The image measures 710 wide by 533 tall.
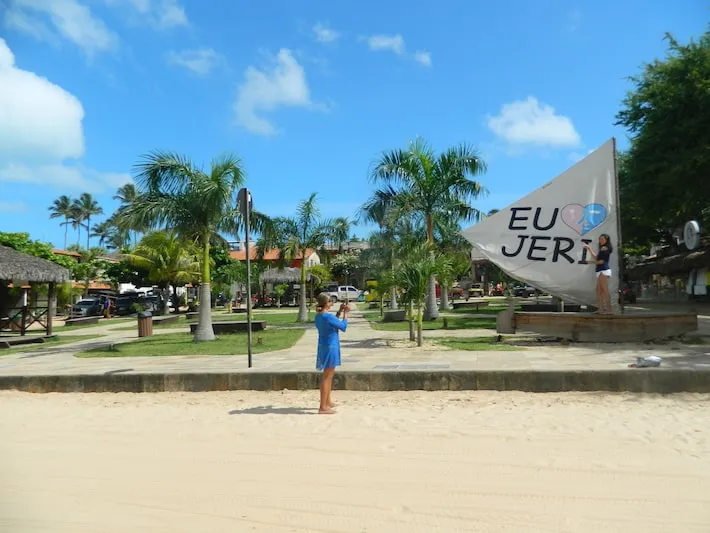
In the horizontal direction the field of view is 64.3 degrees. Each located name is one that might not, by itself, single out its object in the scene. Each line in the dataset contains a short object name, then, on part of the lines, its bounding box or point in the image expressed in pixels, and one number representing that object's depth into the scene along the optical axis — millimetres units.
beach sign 12422
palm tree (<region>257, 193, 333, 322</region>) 23672
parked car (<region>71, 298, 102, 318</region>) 35625
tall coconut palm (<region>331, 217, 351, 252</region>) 24016
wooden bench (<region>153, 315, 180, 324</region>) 25538
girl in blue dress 6953
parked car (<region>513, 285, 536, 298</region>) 49125
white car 47125
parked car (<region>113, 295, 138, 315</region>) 37844
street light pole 9680
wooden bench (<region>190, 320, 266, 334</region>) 17844
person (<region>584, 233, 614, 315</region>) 12062
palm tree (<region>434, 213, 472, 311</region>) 21469
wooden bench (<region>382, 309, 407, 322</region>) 21266
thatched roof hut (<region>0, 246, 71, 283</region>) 17631
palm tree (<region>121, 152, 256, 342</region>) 14492
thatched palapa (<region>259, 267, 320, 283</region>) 46562
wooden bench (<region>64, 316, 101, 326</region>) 26797
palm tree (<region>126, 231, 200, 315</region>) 35812
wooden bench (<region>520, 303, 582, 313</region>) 18469
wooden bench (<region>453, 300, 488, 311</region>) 31028
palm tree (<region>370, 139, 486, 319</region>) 20328
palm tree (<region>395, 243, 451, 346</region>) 12477
